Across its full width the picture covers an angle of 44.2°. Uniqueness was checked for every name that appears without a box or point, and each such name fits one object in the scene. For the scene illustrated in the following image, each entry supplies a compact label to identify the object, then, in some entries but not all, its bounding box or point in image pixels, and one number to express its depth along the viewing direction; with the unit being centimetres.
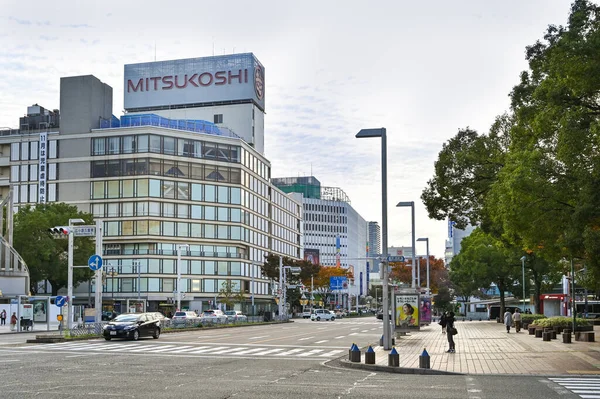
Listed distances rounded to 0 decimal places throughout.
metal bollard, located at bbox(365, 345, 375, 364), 2320
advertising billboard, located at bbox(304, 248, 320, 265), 17862
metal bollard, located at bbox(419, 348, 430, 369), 2198
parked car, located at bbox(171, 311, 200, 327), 5431
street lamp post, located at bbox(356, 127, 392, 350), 2925
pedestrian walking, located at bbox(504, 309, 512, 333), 5003
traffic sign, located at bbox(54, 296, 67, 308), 3997
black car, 3812
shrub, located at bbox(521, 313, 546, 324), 5669
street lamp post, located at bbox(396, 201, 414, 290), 5188
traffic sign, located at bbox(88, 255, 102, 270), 4003
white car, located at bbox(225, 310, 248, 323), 6927
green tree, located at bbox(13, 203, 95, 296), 8494
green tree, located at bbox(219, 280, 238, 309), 10537
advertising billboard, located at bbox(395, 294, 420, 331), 4100
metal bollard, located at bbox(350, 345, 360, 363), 2396
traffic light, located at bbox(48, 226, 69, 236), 4400
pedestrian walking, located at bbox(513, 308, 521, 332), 5022
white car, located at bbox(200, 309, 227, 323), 6213
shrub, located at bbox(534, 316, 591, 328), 4266
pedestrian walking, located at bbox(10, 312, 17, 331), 5193
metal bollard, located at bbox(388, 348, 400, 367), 2244
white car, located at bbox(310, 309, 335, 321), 9619
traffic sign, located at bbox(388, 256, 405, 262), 3244
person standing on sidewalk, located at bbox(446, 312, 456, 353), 2903
